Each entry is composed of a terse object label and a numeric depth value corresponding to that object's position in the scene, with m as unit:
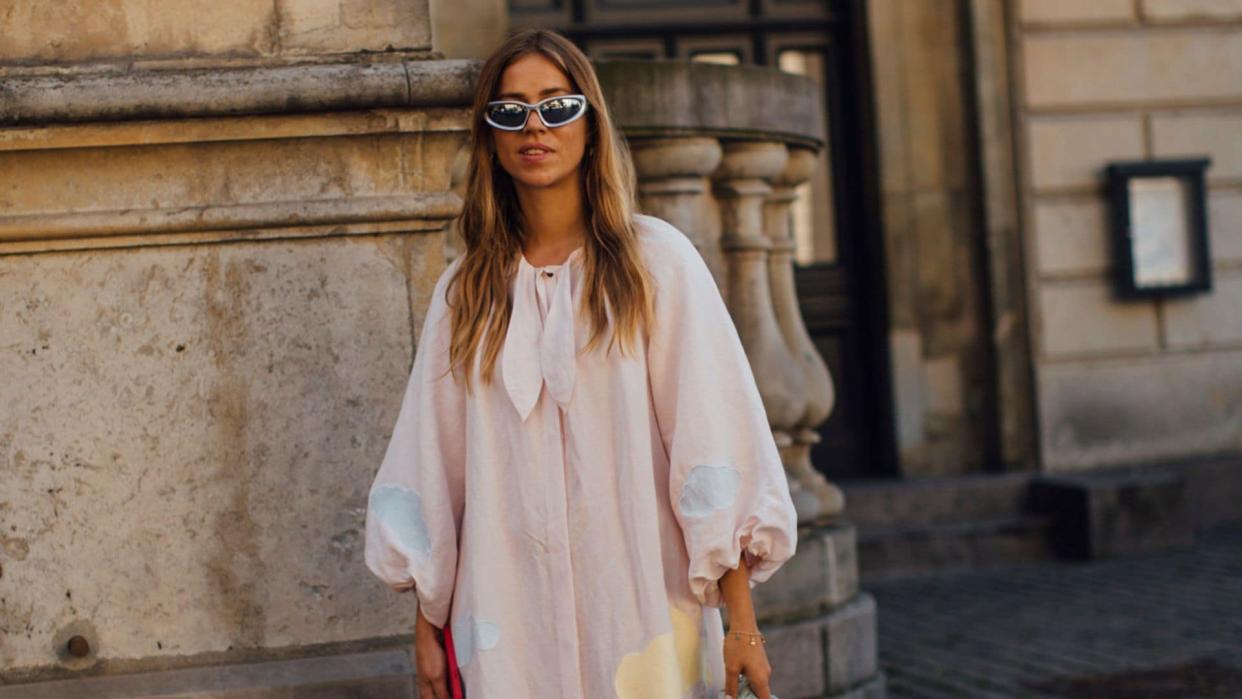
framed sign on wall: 9.70
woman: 2.66
